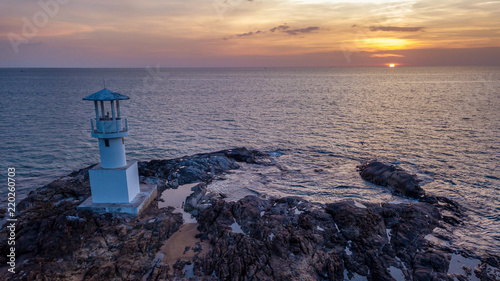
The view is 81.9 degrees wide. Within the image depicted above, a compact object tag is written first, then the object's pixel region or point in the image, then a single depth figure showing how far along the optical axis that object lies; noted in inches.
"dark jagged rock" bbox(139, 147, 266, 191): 921.6
